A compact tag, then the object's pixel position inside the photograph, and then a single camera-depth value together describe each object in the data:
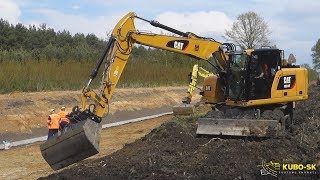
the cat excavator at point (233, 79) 8.56
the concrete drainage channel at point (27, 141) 13.07
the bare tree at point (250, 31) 56.20
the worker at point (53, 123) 11.81
